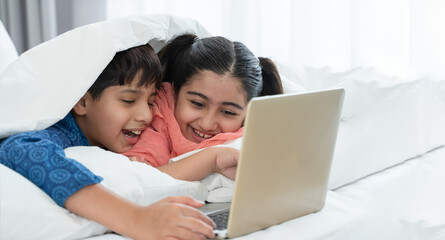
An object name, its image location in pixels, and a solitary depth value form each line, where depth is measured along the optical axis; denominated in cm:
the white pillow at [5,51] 149
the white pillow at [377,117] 131
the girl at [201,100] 124
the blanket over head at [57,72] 107
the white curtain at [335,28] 204
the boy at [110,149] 80
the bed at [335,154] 84
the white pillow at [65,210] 78
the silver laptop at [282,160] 75
